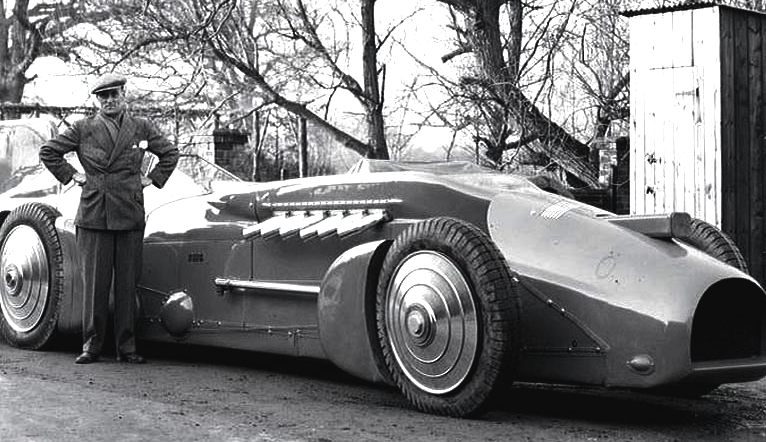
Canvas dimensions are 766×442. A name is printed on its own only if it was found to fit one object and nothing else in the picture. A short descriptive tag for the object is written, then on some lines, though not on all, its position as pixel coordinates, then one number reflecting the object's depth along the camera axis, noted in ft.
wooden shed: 34.88
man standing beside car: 25.21
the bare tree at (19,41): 102.63
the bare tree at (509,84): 49.93
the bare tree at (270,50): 51.16
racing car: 17.94
